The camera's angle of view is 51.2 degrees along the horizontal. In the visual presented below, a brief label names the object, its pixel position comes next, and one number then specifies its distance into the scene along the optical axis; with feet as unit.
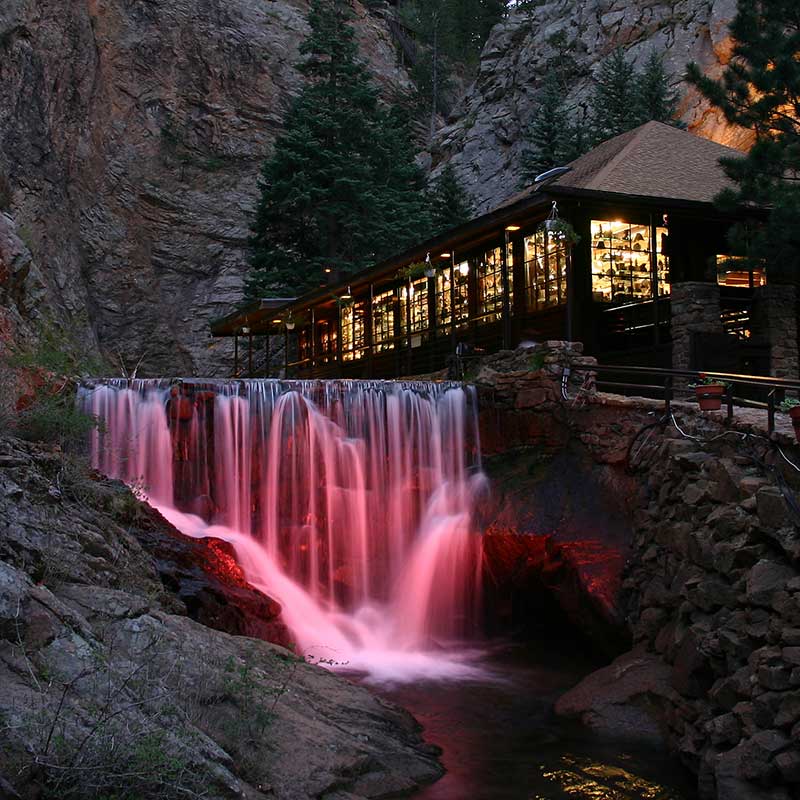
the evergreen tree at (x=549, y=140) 127.95
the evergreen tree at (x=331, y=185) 126.00
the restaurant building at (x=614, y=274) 60.29
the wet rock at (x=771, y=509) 28.53
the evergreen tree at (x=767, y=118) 59.36
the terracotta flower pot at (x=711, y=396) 36.55
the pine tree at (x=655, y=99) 127.13
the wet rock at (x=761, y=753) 23.88
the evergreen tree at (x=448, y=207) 135.13
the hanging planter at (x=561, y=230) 60.80
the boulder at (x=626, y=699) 31.81
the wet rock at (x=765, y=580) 27.61
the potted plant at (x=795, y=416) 28.94
